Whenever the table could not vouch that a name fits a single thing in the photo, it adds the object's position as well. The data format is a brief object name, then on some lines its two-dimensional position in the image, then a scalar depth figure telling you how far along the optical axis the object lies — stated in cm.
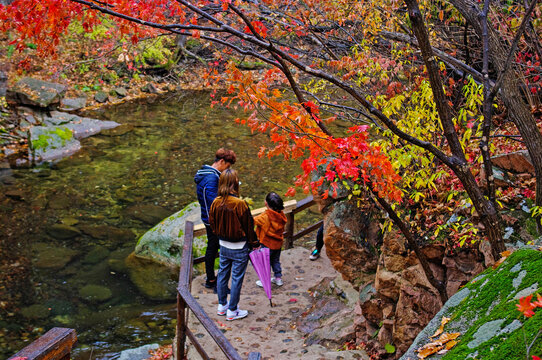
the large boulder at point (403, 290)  502
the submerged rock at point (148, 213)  1125
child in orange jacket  686
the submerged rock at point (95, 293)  823
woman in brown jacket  553
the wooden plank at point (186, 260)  519
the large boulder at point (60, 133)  1432
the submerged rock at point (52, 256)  905
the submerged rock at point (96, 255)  935
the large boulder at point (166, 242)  931
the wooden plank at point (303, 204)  830
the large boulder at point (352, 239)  624
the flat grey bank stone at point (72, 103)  1803
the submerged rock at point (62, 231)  1013
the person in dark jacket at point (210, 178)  605
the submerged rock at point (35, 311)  766
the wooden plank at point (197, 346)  464
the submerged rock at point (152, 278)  856
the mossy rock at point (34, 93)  1636
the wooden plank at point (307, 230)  875
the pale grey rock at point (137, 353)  667
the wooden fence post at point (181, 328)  500
